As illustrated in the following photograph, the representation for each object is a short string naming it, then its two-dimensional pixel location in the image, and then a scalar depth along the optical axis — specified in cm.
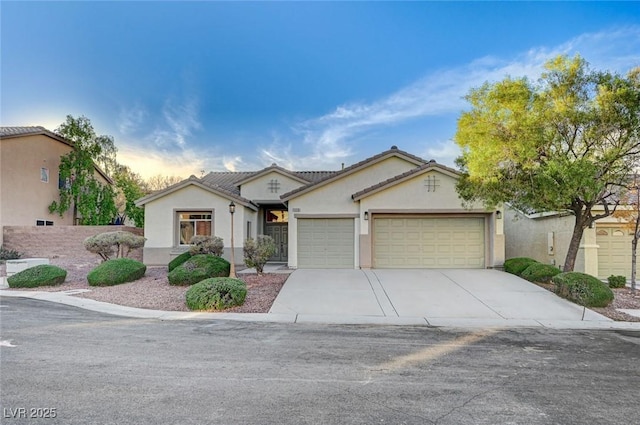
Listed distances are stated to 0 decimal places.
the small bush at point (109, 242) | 1362
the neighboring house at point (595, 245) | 1323
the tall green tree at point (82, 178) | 2245
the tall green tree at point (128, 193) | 2700
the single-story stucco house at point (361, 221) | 1495
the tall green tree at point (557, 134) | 934
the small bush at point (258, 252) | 1356
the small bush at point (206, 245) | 1381
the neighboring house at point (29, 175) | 1902
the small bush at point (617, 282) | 1166
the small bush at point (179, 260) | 1390
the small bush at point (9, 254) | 1742
